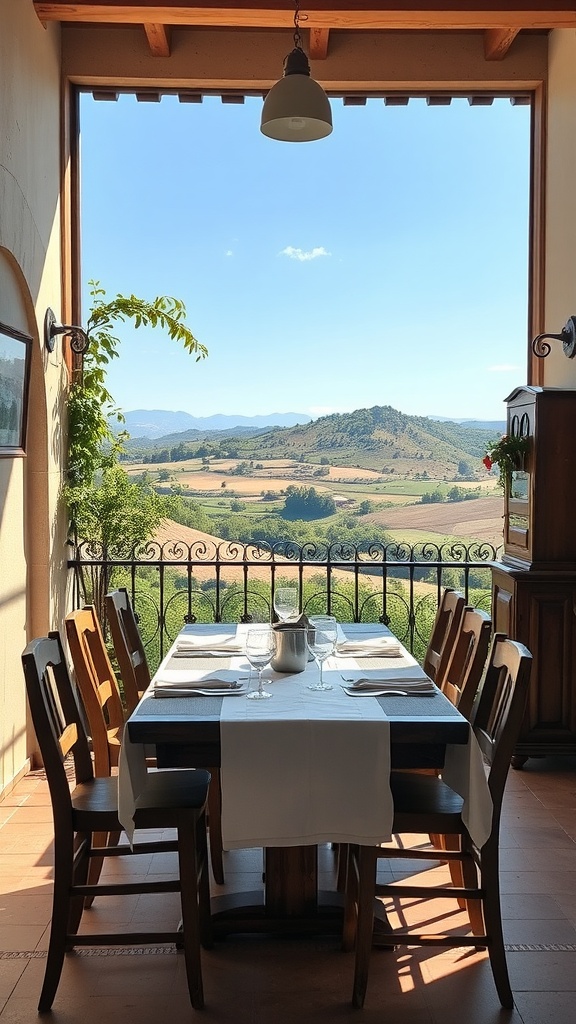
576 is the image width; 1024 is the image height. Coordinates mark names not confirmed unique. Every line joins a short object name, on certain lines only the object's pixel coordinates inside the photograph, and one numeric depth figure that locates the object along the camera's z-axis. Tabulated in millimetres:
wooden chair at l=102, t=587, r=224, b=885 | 3289
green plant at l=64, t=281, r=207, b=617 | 4988
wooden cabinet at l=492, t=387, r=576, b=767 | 4508
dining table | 2412
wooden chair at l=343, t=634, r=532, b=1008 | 2418
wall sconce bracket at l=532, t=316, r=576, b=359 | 4773
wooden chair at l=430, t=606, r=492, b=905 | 2947
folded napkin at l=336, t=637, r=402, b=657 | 3285
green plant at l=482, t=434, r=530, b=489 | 4629
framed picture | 3961
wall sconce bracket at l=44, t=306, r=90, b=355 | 4648
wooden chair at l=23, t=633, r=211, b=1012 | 2426
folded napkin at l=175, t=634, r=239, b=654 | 3359
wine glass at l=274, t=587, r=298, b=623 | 3463
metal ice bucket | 3059
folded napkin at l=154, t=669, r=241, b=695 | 2764
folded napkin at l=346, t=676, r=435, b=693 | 2752
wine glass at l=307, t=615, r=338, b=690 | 2803
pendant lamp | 3193
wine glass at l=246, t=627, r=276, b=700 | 2767
